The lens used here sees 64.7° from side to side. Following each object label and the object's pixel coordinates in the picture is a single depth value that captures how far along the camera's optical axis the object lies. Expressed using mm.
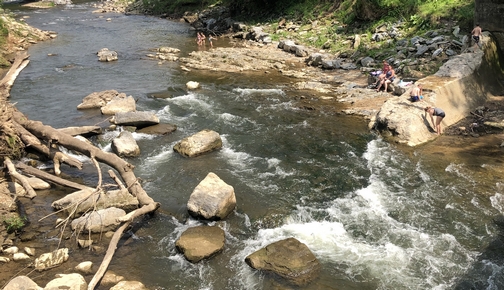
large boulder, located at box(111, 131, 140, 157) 13641
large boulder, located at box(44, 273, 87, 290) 7711
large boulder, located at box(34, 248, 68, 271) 8531
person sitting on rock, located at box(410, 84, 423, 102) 15477
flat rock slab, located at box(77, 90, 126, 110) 18125
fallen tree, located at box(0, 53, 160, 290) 10367
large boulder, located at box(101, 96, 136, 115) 17391
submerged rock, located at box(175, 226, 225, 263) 8930
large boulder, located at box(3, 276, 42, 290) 7574
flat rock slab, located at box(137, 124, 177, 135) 15703
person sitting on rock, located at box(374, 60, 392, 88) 19172
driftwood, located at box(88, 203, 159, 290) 7668
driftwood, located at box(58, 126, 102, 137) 13766
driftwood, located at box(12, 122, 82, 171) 12266
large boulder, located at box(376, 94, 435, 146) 14477
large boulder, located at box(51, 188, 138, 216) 10273
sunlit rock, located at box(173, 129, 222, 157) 13773
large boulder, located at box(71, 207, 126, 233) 9640
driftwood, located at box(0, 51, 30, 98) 16500
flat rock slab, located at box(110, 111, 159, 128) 16031
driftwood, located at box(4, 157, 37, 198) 9930
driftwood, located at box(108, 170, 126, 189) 10109
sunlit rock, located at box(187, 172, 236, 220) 10125
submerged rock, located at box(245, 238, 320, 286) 8391
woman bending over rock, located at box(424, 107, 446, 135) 14562
